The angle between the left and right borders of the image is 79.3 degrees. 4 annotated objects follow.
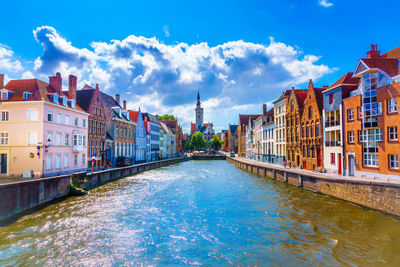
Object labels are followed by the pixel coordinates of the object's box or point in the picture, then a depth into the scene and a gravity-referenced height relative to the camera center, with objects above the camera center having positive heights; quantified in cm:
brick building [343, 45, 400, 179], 2056 +181
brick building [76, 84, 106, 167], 3706 +354
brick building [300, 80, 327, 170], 3250 +140
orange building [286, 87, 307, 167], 3853 +249
